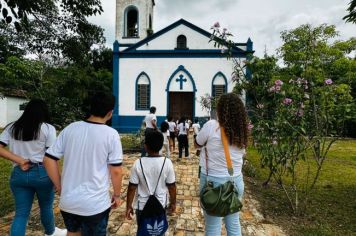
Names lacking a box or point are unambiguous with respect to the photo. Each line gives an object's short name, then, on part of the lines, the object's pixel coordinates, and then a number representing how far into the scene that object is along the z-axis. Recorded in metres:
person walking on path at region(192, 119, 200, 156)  10.00
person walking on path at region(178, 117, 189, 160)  9.75
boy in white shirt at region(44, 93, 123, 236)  2.29
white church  19.91
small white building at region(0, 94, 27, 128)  28.56
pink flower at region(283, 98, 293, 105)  4.85
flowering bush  4.94
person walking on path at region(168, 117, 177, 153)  11.02
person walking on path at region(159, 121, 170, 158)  8.43
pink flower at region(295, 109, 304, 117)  4.99
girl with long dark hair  2.95
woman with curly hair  2.75
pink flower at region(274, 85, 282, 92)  5.03
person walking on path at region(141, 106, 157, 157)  8.32
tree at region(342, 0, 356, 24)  5.51
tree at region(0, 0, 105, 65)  5.31
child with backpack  2.76
